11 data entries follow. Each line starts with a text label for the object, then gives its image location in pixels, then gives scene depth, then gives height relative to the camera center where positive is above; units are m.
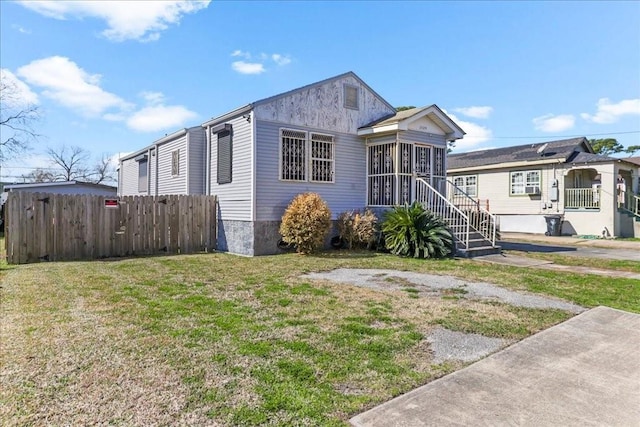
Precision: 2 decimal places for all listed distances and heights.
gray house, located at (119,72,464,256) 10.53 +1.71
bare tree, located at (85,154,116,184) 48.77 +5.04
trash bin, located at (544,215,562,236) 17.67 -0.65
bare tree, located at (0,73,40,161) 23.67 +5.92
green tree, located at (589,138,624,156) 39.75 +6.87
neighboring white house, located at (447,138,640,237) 16.88 +1.14
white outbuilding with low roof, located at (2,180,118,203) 20.12 +1.27
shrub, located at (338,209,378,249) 10.97 -0.52
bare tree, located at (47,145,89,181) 46.50 +6.11
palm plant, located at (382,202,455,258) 9.80 -0.63
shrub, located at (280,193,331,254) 10.00 -0.32
